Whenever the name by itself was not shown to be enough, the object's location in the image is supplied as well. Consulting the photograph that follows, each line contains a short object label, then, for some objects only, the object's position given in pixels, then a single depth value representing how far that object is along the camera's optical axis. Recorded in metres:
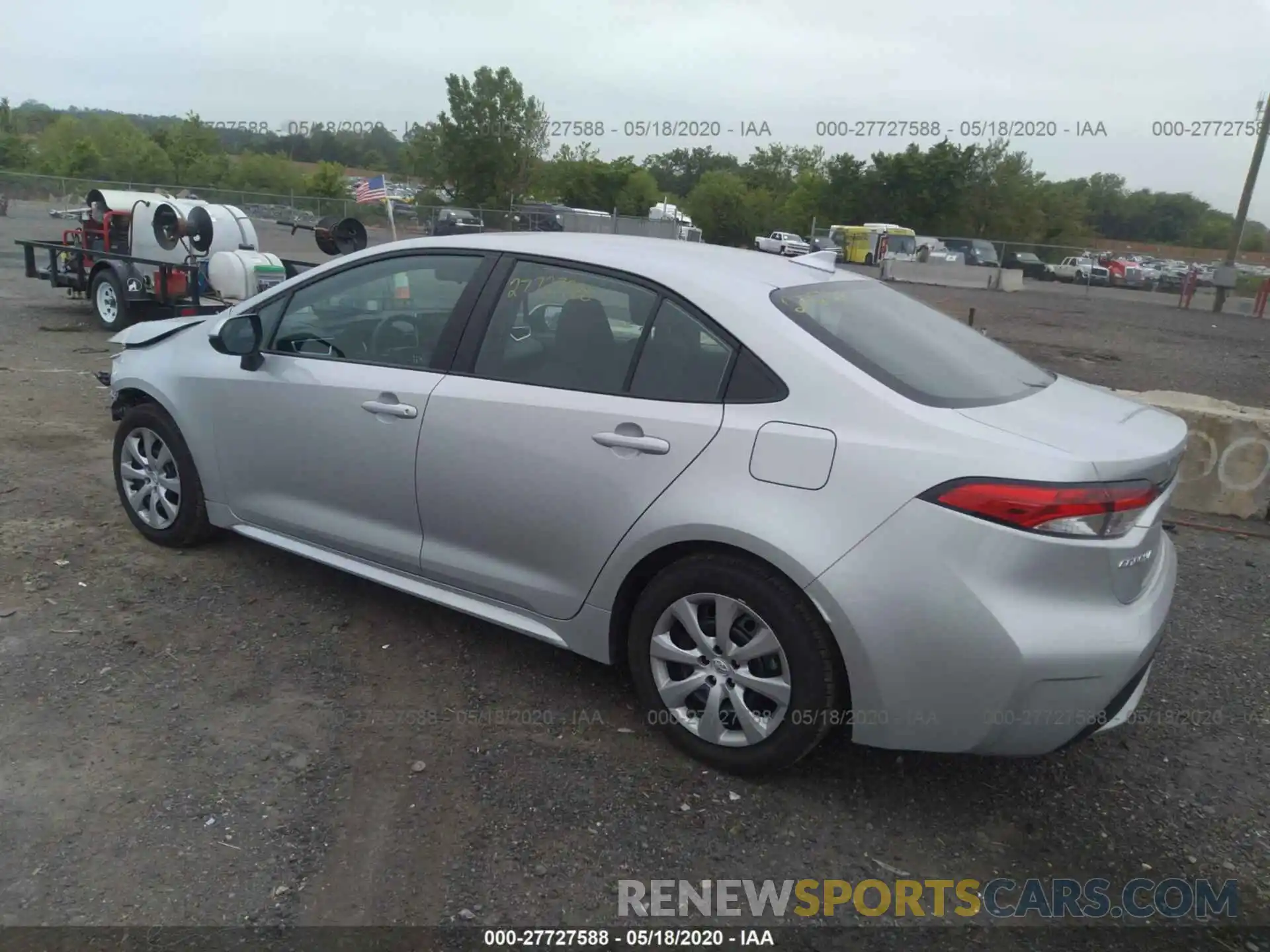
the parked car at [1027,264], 36.44
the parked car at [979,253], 36.53
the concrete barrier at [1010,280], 34.34
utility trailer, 10.17
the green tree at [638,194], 44.84
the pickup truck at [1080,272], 36.41
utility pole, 27.12
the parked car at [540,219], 25.72
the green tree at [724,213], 46.84
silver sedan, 2.58
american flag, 13.50
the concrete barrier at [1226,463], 5.77
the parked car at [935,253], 37.25
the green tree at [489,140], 51.22
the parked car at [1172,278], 34.97
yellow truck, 39.41
